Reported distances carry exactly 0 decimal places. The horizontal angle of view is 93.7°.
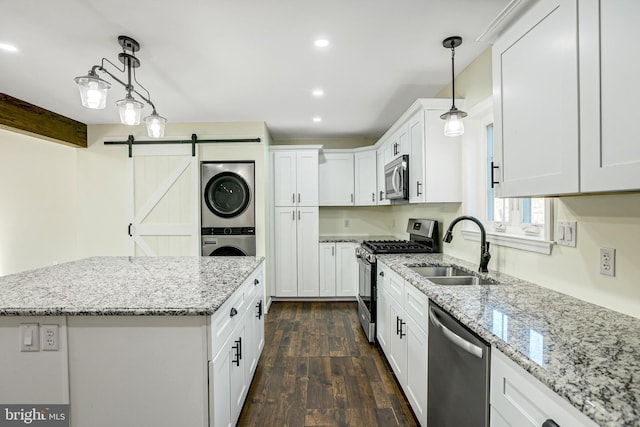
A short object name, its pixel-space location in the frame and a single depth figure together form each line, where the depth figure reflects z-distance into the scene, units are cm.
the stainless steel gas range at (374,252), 285
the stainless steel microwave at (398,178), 287
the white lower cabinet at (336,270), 433
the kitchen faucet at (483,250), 197
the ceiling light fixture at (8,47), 212
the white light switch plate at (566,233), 144
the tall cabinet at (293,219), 427
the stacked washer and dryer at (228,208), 386
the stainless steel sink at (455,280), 197
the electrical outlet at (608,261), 124
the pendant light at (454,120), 194
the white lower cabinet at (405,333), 169
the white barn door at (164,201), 393
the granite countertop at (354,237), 457
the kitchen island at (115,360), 130
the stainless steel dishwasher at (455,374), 109
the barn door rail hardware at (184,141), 388
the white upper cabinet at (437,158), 250
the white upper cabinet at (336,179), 458
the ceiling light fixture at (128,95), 169
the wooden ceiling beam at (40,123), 305
